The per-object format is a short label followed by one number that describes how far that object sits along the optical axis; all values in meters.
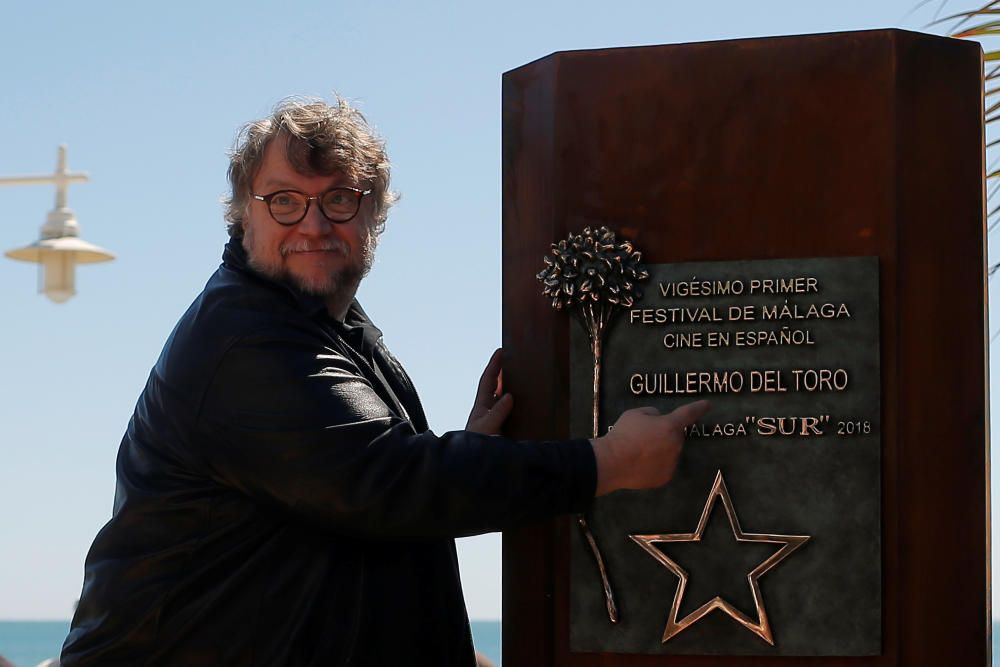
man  3.86
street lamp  15.24
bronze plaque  4.20
